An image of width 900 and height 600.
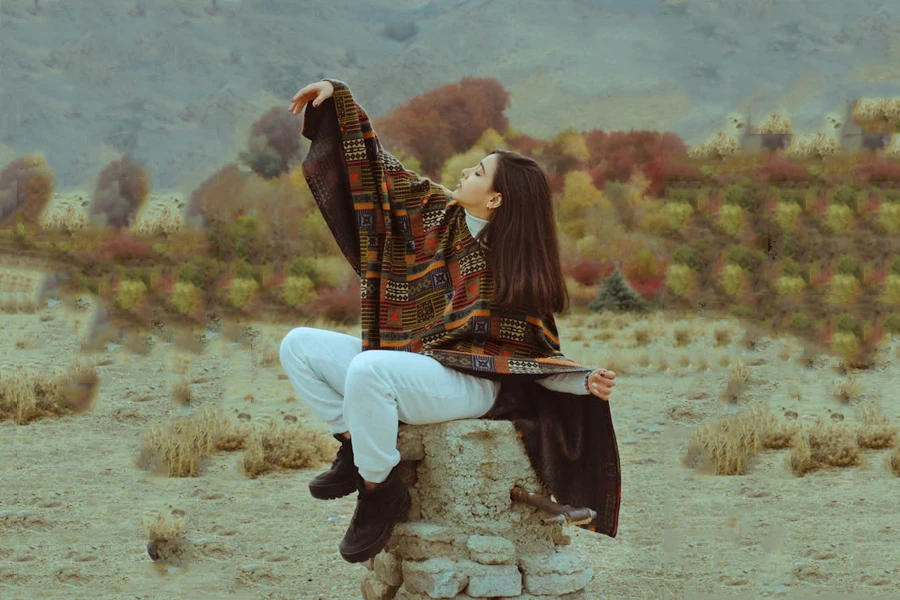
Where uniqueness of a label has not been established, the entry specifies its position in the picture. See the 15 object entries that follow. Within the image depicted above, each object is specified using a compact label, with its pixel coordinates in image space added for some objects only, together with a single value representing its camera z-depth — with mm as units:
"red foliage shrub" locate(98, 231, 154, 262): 15312
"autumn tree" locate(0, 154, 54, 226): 19281
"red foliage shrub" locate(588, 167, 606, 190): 20969
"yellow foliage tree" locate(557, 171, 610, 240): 19750
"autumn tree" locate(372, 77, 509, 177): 21453
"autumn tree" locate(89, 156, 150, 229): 19141
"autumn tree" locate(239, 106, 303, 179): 21344
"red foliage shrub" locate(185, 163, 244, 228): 18922
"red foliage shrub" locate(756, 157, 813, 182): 14797
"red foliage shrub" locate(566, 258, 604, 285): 17750
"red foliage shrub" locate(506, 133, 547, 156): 22112
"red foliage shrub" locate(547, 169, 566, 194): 20420
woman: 4270
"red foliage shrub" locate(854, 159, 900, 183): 14250
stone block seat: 4398
